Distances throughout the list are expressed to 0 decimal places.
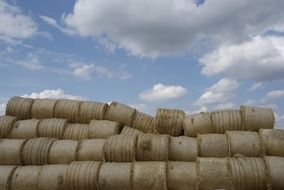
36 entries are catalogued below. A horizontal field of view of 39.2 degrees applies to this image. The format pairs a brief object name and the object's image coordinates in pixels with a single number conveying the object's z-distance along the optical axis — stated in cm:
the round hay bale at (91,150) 1106
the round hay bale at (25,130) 1238
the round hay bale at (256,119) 1093
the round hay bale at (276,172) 960
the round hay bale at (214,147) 1037
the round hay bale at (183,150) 1046
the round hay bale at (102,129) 1173
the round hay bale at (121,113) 1234
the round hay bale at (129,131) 1167
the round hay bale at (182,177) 988
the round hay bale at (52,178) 1085
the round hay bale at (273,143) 1027
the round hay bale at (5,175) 1130
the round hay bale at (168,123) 1157
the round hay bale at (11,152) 1183
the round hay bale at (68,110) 1267
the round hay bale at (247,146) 1023
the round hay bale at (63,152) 1138
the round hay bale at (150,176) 991
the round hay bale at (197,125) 1114
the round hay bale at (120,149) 1055
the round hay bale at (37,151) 1162
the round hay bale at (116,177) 1009
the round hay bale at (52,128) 1225
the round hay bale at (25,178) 1116
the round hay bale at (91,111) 1246
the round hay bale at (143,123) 1216
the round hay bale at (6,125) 1260
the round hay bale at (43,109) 1286
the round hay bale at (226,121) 1098
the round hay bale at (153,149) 1038
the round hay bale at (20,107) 1312
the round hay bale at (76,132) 1207
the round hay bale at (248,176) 960
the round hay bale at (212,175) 970
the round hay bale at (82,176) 1034
